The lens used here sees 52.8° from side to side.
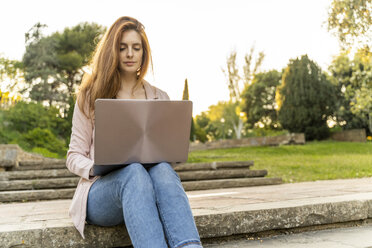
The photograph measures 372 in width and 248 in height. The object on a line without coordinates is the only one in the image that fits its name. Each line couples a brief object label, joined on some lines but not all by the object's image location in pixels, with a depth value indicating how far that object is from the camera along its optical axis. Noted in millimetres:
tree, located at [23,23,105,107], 21031
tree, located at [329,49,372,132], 19191
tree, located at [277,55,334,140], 17953
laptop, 1673
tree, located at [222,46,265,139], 25344
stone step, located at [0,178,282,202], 4133
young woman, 1615
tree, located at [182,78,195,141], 16184
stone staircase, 4262
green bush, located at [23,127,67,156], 10867
